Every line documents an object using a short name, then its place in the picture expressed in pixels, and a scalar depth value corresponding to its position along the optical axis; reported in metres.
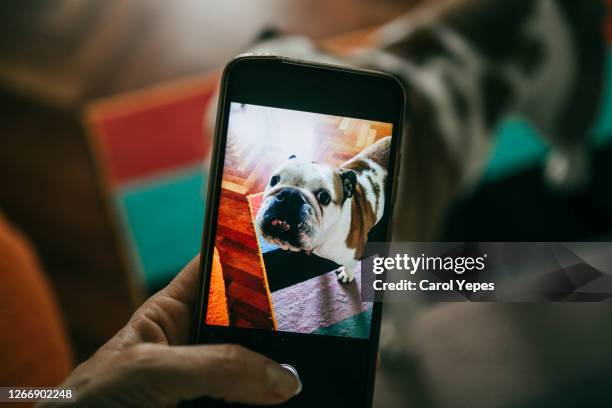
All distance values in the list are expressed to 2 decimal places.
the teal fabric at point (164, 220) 0.59
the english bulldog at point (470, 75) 0.47
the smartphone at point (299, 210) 0.33
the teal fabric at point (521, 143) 0.63
